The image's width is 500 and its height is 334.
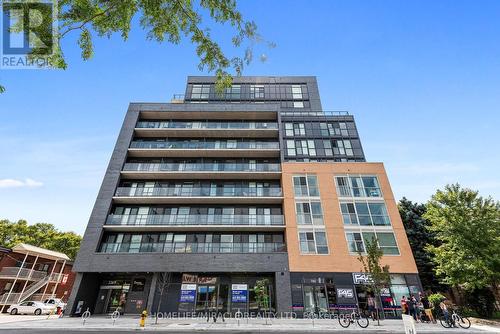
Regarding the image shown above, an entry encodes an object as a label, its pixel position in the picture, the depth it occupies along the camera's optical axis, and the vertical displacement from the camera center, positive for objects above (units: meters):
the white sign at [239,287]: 22.17 +1.22
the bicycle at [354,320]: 14.80 -1.07
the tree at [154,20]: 5.41 +5.86
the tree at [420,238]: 26.06 +6.56
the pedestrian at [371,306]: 17.52 -0.24
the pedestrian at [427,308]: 16.92 -0.36
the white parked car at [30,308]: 23.69 -0.55
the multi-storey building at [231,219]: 21.12 +7.21
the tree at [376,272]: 16.83 +1.87
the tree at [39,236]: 38.72 +9.77
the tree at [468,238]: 17.94 +4.44
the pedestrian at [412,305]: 17.95 -0.21
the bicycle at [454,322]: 14.67 -1.05
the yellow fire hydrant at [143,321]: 14.25 -0.99
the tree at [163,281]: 20.94 +1.63
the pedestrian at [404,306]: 17.34 -0.24
